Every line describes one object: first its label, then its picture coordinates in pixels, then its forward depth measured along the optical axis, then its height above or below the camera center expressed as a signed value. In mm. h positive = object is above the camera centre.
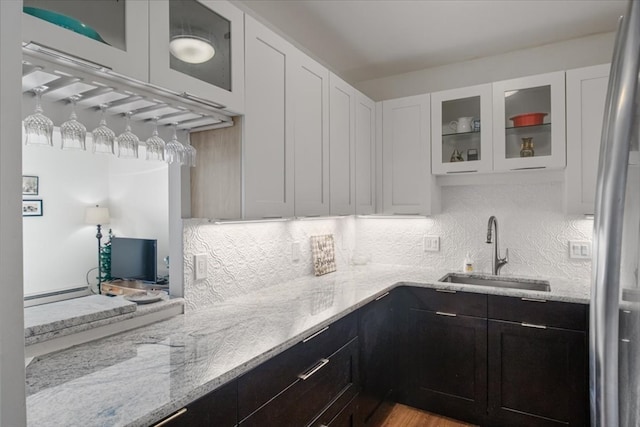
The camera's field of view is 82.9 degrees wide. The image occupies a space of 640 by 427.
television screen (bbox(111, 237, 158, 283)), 2904 -399
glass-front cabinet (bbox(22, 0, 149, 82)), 927 +515
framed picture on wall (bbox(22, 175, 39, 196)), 3645 +279
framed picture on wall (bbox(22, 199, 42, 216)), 3635 +55
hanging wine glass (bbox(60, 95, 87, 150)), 1123 +247
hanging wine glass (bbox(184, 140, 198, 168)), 1546 +241
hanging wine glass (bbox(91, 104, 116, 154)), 1223 +253
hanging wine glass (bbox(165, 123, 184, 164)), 1489 +250
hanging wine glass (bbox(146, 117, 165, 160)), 1416 +257
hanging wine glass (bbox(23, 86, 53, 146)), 1030 +242
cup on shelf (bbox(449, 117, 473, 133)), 2607 +626
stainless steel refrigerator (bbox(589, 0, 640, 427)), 439 -52
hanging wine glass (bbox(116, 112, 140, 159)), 1292 +247
